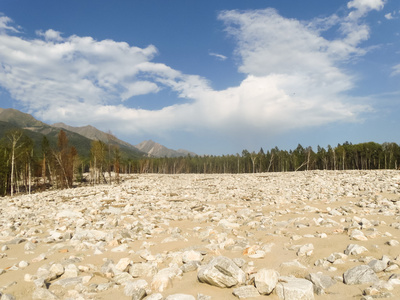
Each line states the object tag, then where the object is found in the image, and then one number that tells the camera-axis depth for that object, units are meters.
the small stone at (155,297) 3.67
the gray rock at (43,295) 3.94
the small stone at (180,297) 3.55
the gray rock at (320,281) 3.66
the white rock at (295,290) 3.42
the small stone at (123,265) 4.98
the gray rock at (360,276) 3.71
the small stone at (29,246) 6.84
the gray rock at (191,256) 5.22
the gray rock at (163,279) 4.10
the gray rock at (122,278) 4.53
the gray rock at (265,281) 3.61
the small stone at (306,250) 5.07
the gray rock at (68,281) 4.43
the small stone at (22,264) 5.46
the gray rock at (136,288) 3.84
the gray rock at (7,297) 3.89
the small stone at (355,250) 4.77
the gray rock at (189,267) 4.77
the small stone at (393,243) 4.95
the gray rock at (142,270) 4.71
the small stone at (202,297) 3.59
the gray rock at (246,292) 3.57
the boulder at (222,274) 3.94
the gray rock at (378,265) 3.97
